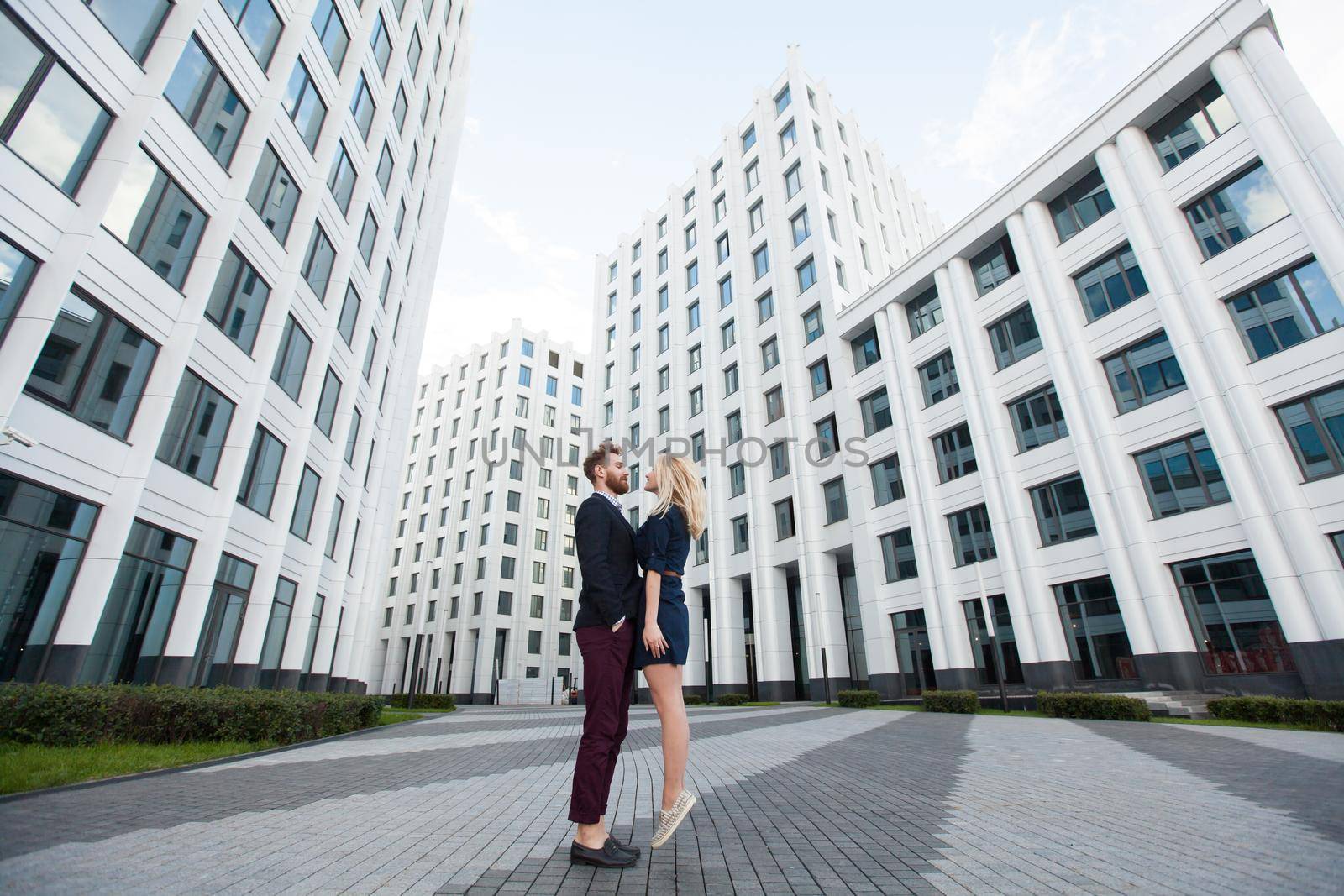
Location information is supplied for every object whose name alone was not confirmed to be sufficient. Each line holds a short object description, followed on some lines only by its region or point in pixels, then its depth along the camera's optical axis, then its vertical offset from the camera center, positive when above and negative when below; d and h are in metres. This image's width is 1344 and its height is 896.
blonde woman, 3.75 +0.40
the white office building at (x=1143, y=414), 15.48 +7.83
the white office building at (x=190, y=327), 9.73 +7.34
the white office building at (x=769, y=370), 29.97 +17.97
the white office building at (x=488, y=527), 48.50 +14.04
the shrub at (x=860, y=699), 22.50 -0.21
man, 3.46 +0.25
